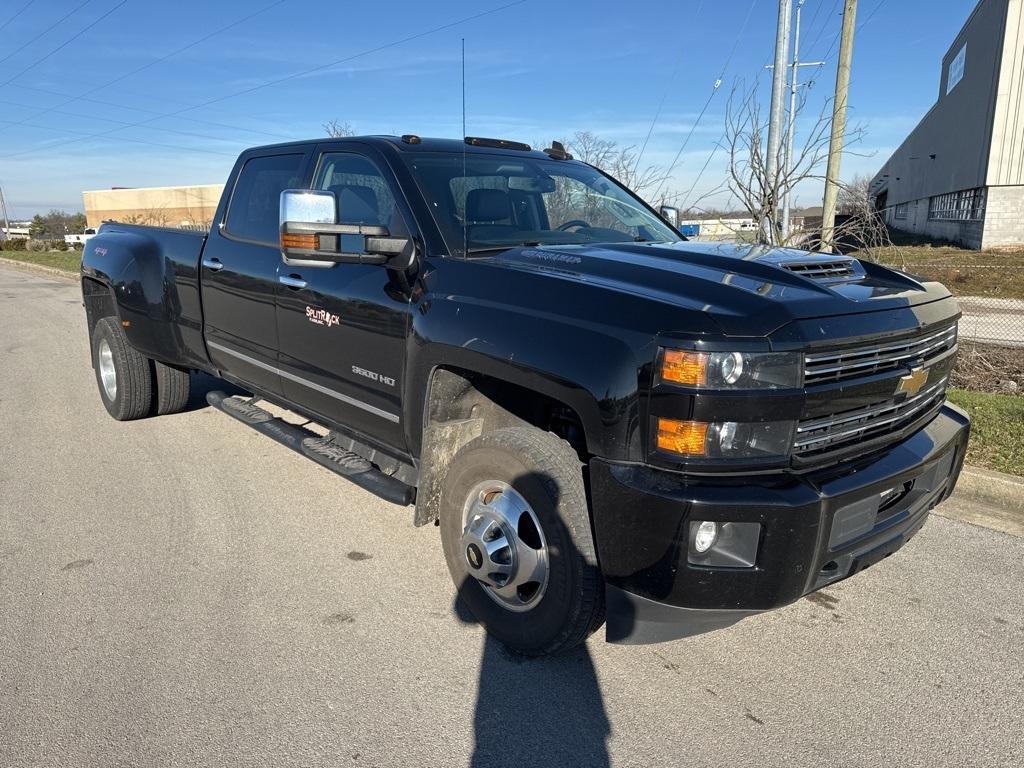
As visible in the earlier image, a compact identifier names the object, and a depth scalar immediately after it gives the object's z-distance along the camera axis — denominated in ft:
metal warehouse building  94.68
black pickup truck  7.49
